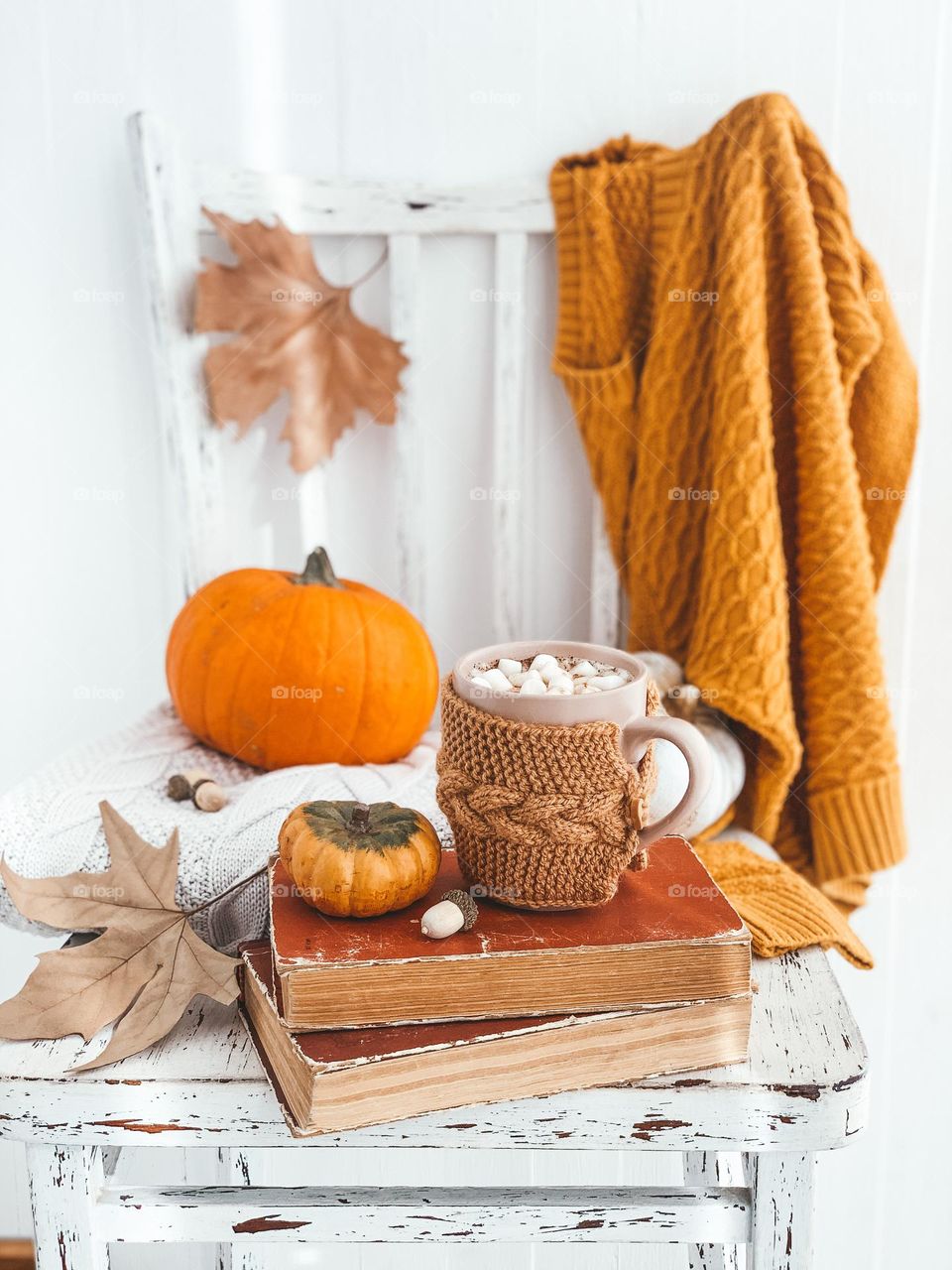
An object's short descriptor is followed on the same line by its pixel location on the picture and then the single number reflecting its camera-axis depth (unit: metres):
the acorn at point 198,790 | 0.73
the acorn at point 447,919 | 0.49
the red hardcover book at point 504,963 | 0.48
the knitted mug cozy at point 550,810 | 0.51
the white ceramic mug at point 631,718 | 0.51
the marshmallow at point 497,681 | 0.53
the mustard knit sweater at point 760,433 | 0.89
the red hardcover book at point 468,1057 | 0.46
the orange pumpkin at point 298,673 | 0.83
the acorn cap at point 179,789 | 0.76
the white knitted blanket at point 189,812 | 0.66
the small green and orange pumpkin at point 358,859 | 0.50
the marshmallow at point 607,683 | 0.53
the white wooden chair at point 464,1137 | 0.51
